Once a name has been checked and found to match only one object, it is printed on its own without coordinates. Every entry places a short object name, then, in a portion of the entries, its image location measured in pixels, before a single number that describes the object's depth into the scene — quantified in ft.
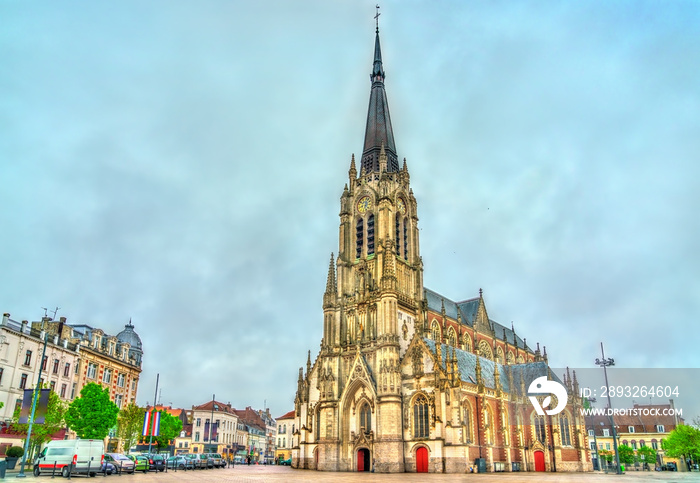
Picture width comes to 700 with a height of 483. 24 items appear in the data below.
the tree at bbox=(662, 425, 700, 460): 226.17
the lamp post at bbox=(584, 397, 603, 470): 224.18
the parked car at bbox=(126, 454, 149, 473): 142.70
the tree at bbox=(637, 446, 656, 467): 291.63
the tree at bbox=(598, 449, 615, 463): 276.10
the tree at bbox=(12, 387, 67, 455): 149.18
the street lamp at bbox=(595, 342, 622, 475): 174.36
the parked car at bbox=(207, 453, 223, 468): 205.03
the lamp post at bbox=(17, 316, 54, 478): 107.55
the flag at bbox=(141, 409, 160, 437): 173.27
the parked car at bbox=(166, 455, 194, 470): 178.09
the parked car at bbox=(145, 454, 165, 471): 155.53
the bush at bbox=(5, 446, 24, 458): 137.28
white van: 112.57
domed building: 258.98
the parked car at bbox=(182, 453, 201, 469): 183.83
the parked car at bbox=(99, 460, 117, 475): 125.48
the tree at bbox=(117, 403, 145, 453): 205.36
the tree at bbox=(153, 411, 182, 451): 233.96
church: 175.63
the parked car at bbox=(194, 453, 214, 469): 190.78
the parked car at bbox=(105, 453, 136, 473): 132.57
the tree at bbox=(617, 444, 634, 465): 288.10
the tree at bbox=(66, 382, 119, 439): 165.48
